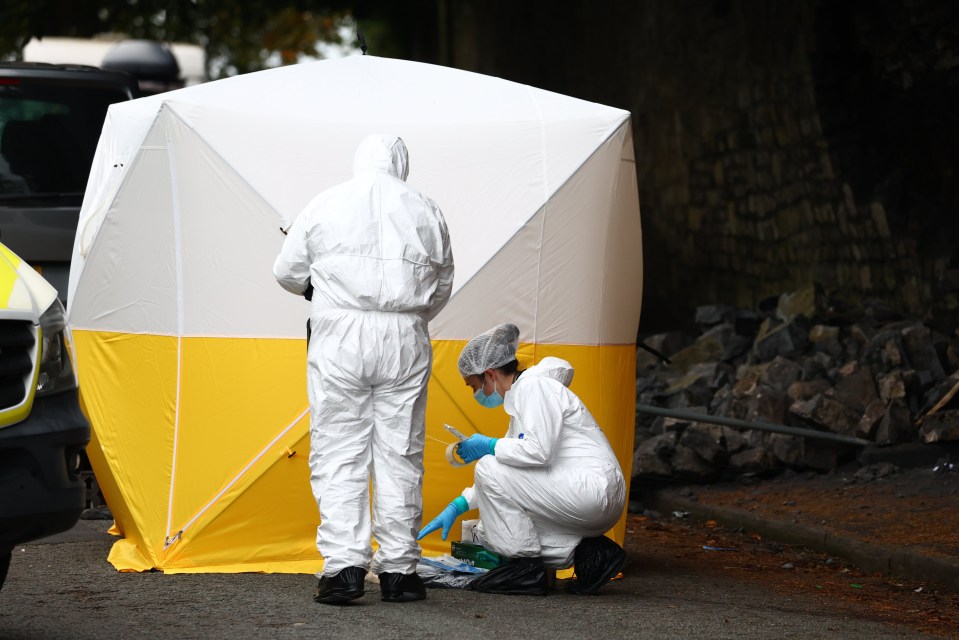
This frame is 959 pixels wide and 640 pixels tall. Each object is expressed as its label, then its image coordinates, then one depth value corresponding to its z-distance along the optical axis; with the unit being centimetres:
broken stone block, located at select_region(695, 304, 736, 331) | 2625
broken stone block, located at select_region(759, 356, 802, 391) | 2105
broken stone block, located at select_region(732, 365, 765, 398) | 2095
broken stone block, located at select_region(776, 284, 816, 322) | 2371
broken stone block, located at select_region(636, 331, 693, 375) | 2522
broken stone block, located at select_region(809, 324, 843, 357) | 2178
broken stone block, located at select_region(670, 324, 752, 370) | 2380
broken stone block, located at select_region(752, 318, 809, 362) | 2222
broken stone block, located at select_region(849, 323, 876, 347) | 2170
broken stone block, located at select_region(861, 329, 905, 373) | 2070
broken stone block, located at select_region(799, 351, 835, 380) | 2105
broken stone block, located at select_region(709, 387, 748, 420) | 2062
